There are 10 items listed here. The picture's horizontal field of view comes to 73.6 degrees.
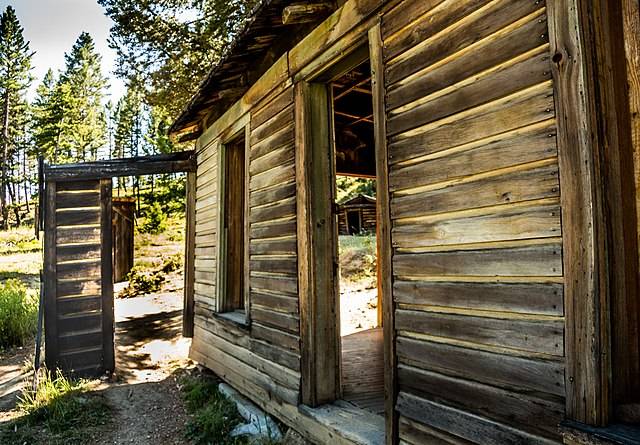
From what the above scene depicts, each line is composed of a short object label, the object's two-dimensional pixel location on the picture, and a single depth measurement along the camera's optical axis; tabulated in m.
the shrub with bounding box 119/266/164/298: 13.62
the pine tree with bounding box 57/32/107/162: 28.98
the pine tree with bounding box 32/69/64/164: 28.11
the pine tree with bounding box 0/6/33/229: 25.92
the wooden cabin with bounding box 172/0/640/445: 1.63
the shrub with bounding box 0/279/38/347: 7.81
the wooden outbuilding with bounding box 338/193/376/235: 22.47
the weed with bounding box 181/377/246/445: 4.03
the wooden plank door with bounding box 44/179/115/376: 5.57
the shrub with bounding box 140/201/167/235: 22.59
